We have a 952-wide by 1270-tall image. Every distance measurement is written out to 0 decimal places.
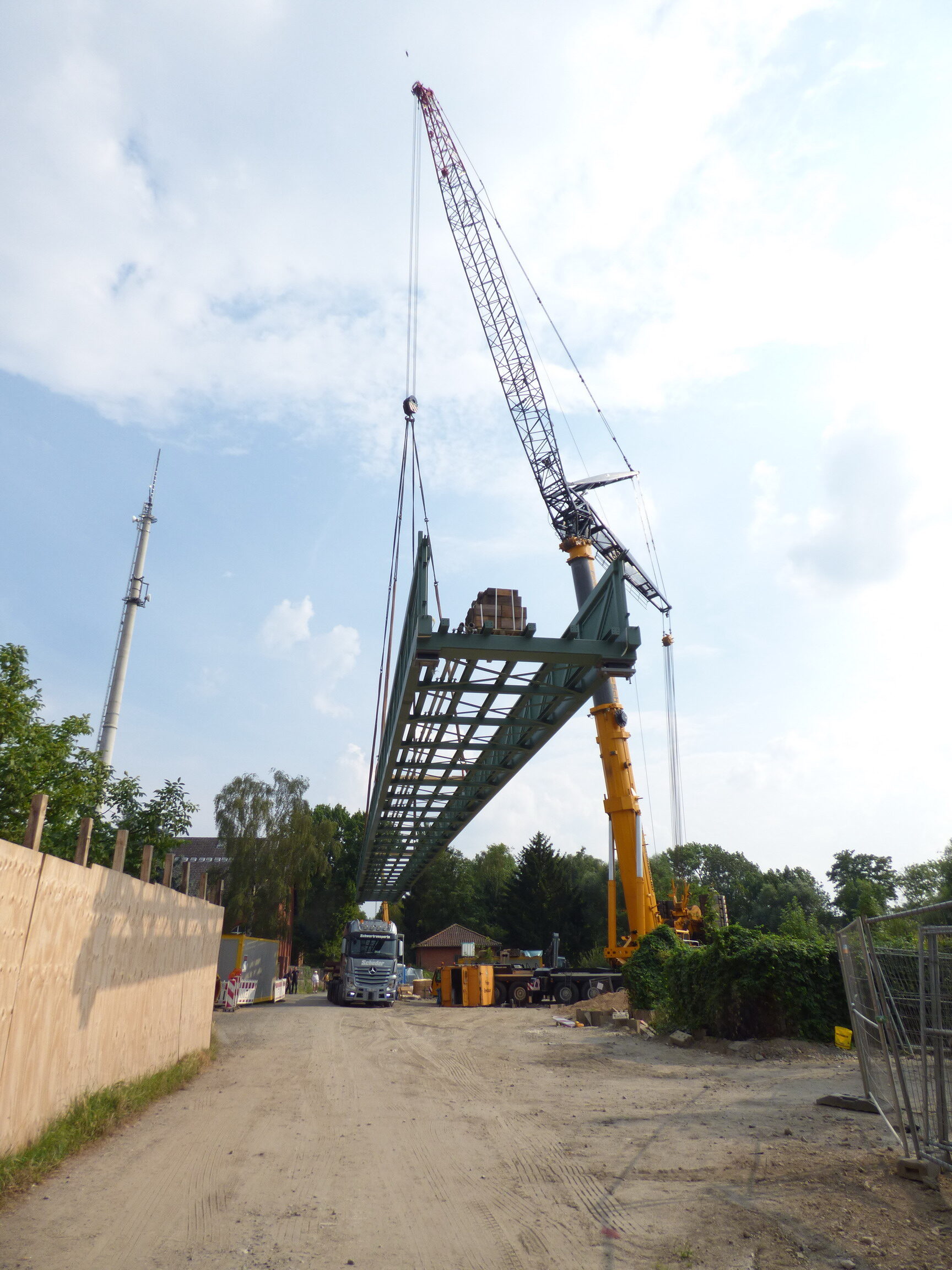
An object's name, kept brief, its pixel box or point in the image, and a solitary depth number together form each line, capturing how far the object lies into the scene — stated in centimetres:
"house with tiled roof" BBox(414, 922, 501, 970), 6281
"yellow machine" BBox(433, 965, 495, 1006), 3030
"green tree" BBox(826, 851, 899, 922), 7223
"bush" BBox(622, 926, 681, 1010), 2317
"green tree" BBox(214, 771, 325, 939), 4700
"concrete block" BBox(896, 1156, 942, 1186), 623
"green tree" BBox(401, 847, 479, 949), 7788
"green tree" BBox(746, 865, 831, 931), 7278
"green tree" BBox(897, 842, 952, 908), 5529
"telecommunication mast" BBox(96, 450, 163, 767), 4912
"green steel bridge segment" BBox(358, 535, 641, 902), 1094
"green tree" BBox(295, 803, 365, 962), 6700
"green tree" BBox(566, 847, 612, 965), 5809
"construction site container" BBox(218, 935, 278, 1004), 3092
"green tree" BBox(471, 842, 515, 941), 7011
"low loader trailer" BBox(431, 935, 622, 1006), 2984
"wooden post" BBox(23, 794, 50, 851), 660
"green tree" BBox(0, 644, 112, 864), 1905
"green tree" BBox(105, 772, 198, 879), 2489
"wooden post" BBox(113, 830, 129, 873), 882
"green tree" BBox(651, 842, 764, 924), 9344
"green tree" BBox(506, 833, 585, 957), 5797
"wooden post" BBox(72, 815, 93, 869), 762
